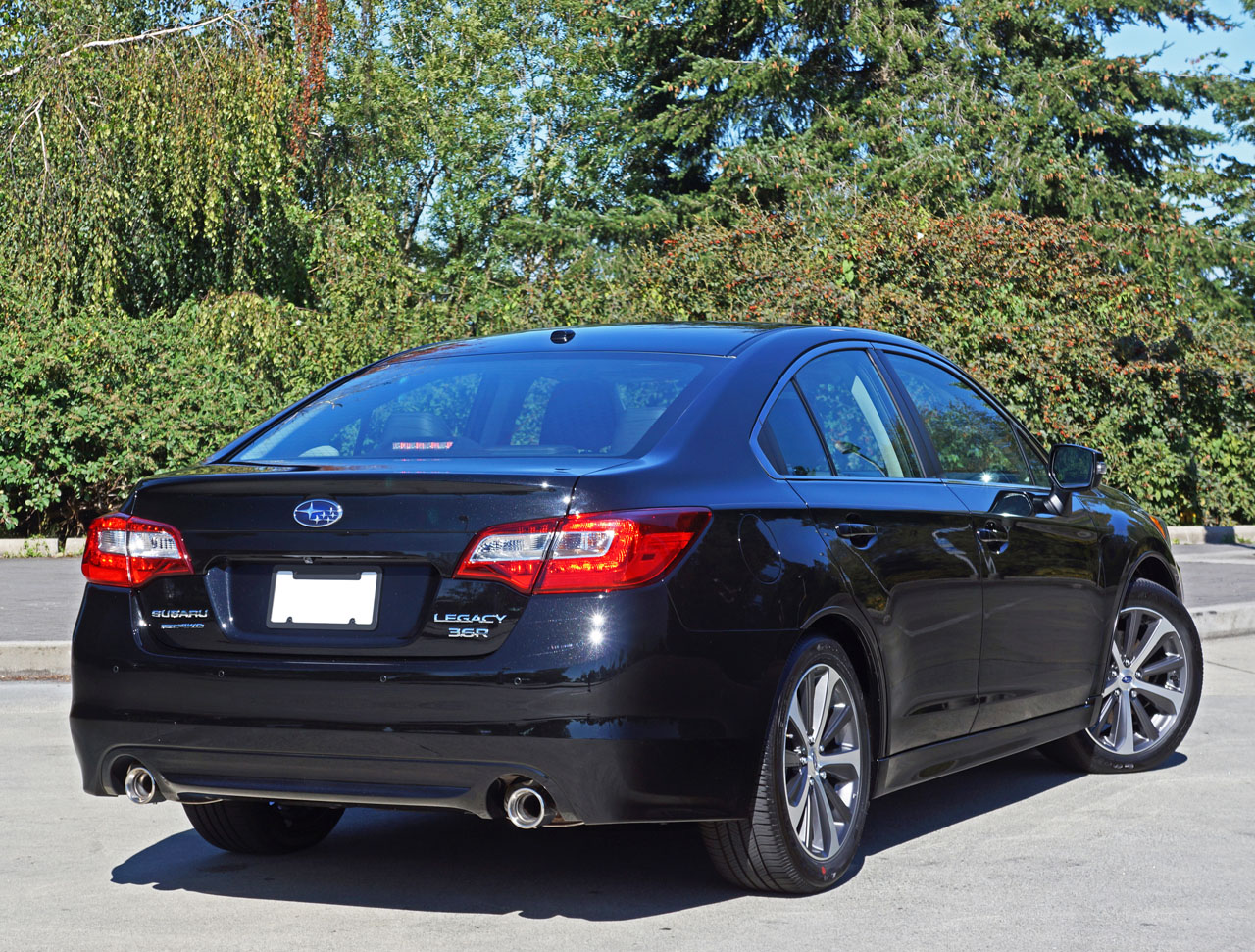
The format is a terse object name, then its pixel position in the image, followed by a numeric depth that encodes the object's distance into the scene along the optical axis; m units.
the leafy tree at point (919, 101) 31.89
